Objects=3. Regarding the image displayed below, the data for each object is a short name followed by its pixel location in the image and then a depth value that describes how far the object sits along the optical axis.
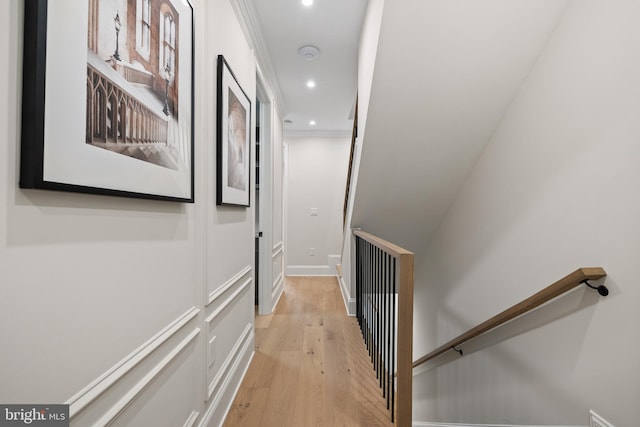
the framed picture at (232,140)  1.49
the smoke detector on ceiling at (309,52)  2.54
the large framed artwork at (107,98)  0.54
